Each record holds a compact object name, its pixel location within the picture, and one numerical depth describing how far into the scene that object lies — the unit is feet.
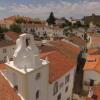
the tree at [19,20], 213.00
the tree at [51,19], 235.62
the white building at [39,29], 194.05
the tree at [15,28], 173.80
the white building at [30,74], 42.09
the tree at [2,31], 138.41
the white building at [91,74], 68.52
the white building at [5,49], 98.81
